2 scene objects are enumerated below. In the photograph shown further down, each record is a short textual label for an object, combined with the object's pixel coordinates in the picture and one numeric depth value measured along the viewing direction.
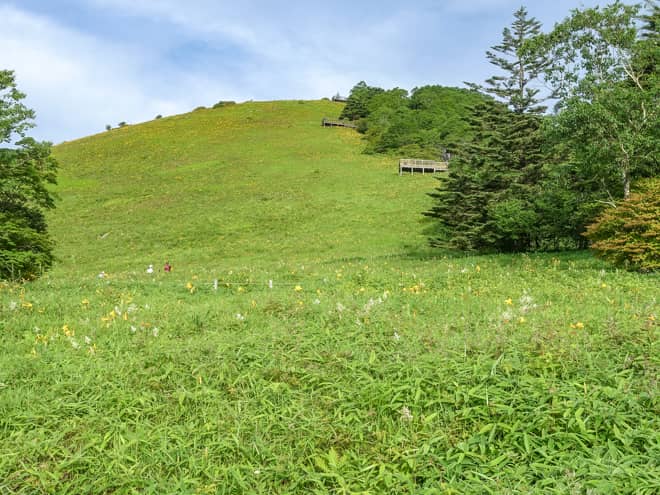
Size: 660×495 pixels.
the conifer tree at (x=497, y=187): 21.41
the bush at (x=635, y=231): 13.63
